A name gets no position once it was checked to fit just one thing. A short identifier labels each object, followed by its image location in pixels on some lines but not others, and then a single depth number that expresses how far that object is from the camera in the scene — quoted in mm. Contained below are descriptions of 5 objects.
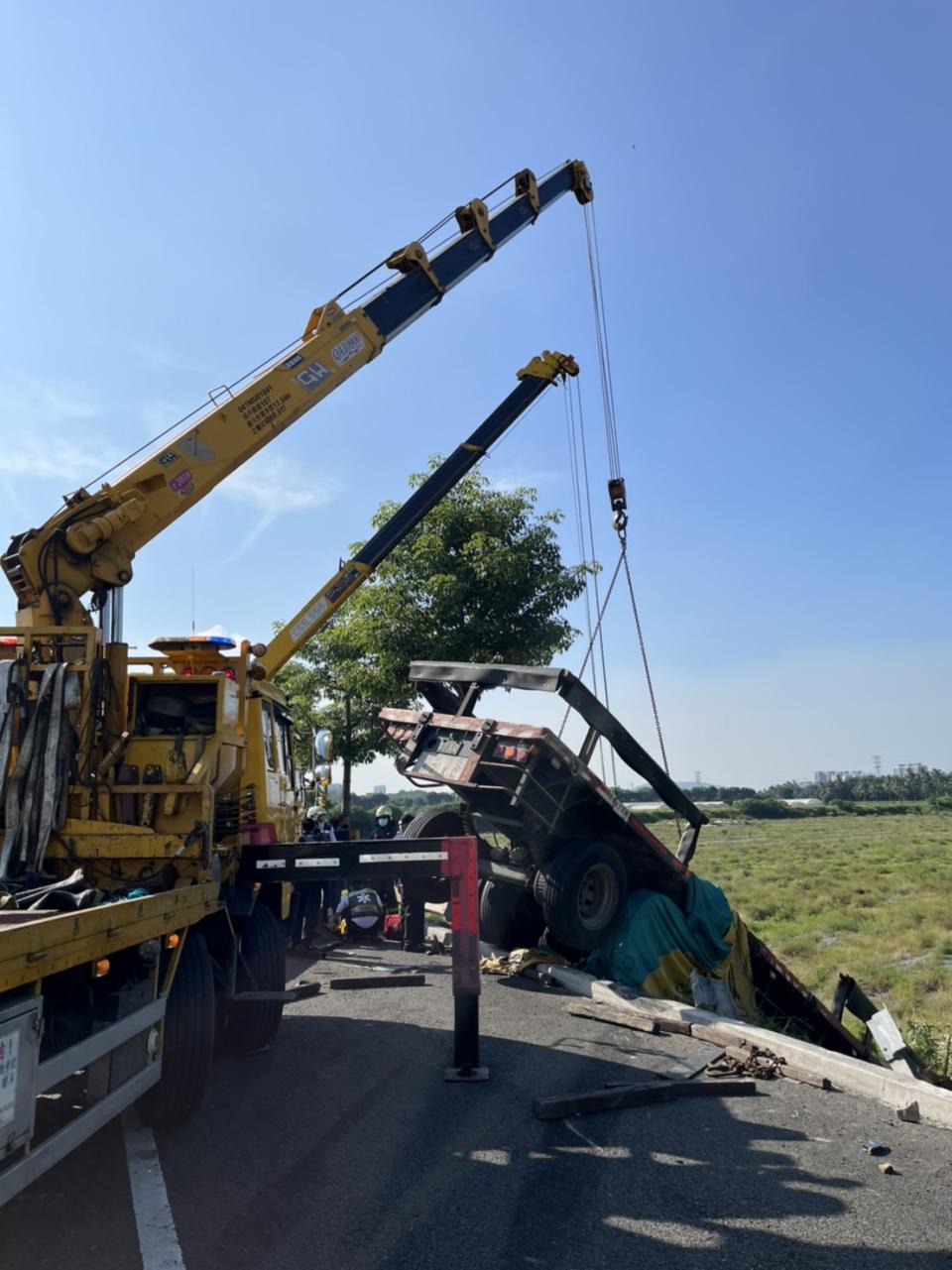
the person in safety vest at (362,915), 13109
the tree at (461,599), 16672
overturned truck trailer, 10039
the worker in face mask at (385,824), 13070
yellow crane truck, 4250
